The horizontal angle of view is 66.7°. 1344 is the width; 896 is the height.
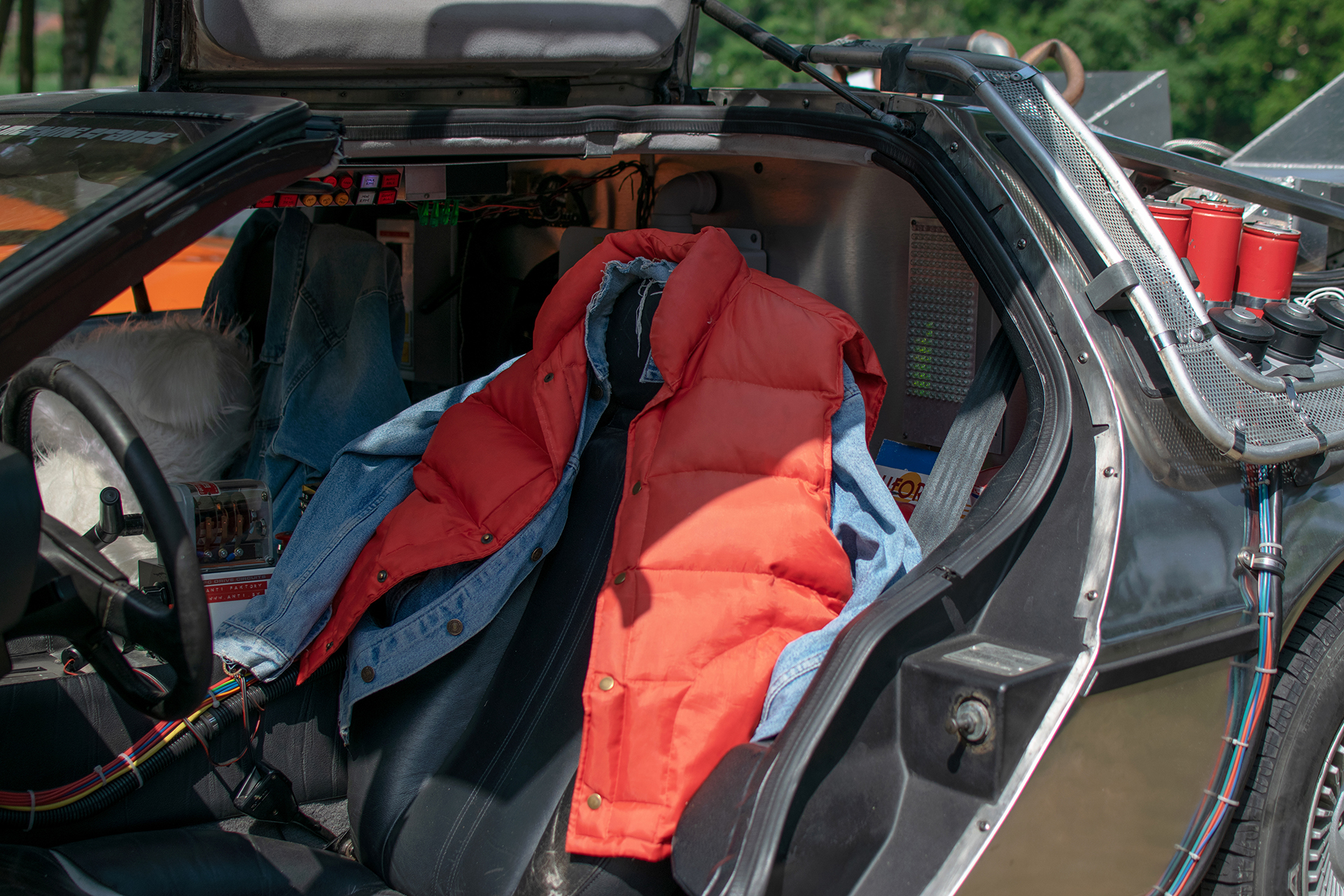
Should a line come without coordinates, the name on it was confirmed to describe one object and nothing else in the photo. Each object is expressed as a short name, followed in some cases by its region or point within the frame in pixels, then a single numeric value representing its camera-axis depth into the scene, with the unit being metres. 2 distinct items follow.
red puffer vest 1.54
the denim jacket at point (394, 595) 1.83
